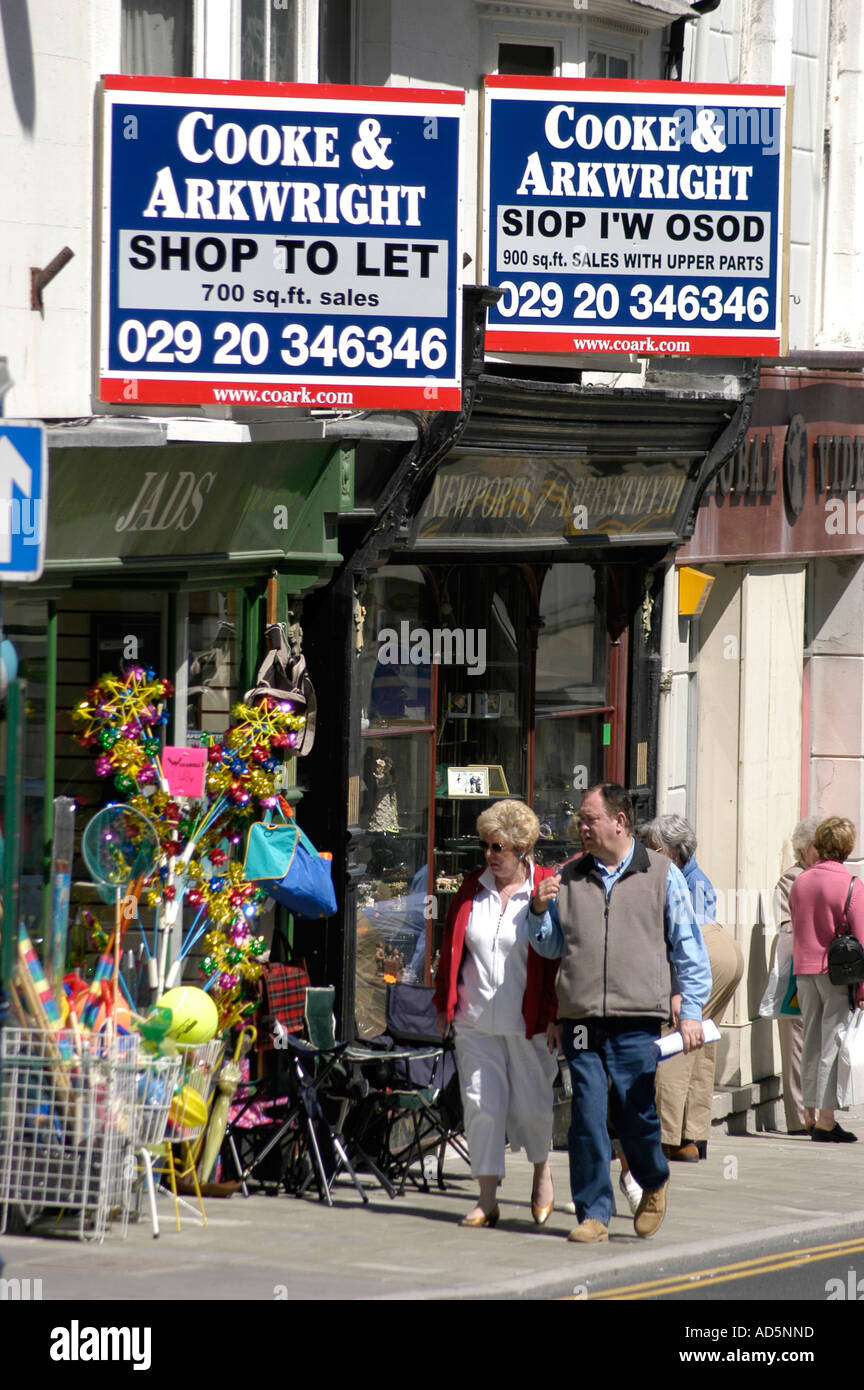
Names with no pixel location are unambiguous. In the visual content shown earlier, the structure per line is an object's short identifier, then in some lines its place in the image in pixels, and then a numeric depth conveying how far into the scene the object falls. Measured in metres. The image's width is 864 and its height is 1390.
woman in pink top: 26.80
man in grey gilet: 18.28
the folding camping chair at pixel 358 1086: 20.30
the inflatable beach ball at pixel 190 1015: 18.52
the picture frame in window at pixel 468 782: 25.94
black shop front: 24.09
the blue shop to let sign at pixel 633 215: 23.53
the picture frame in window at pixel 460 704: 25.89
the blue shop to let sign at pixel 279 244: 19.58
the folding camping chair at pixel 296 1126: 19.87
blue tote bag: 20.89
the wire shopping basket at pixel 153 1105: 17.80
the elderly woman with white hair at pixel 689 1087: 24.58
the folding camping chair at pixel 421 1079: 20.75
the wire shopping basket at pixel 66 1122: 17.50
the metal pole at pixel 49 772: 19.00
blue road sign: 14.98
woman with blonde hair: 19.28
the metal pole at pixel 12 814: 13.40
